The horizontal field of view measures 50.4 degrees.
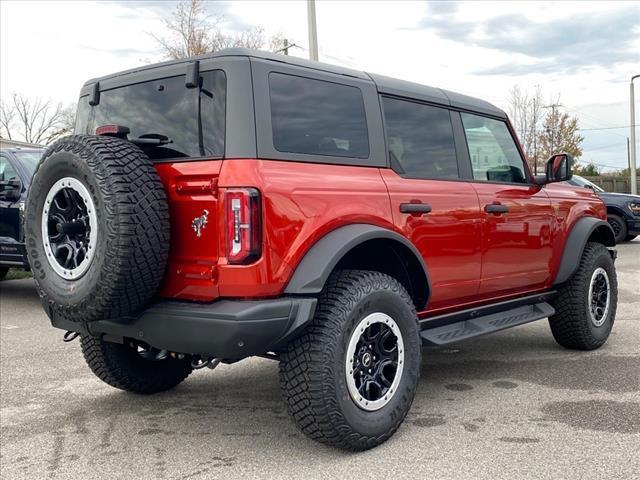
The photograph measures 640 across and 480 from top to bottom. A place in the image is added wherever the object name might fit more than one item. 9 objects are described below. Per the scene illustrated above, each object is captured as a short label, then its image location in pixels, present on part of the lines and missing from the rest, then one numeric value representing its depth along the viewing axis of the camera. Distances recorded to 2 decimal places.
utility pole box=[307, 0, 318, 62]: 15.23
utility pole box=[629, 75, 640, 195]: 29.34
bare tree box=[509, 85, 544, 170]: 34.62
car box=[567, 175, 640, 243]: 14.80
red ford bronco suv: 3.06
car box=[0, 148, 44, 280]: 7.74
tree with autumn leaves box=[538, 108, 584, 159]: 36.97
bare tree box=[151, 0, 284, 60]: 21.86
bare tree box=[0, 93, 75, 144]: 46.56
